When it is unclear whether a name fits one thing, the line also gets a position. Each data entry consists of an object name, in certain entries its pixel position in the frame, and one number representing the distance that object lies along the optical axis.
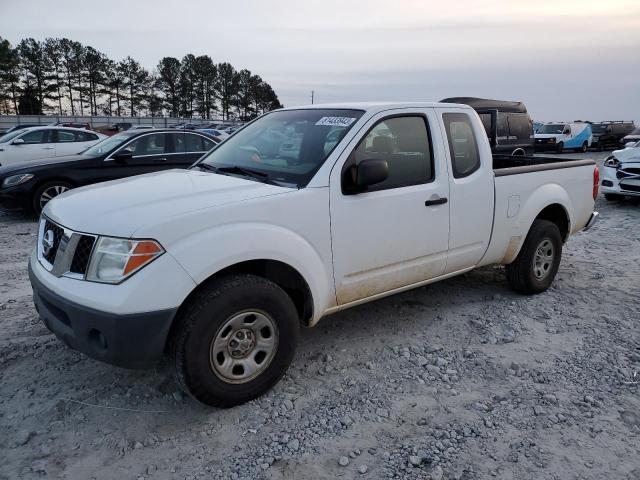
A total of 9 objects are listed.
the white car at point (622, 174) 10.20
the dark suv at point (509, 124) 15.56
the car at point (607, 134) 30.11
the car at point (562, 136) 27.25
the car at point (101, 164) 8.48
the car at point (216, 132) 25.41
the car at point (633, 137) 23.94
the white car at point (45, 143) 13.40
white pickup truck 2.69
